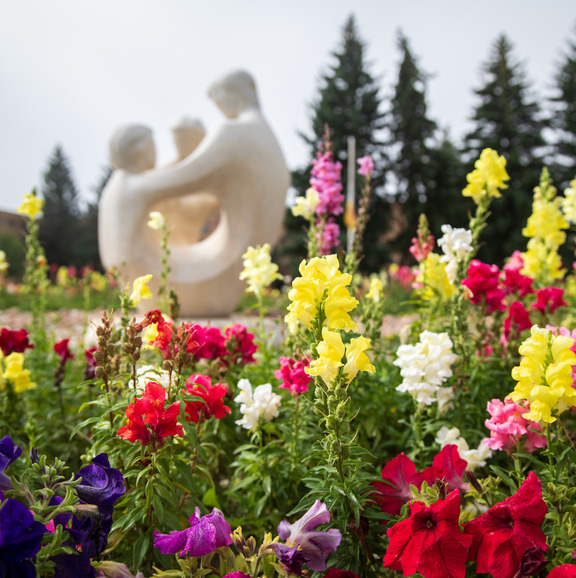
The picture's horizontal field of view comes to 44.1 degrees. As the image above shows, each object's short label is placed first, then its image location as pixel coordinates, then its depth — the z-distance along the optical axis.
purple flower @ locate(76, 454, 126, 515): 0.58
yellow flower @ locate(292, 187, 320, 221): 1.07
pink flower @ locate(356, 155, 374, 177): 1.05
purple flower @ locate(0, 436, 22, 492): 0.57
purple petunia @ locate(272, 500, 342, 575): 0.60
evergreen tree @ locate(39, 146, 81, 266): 21.74
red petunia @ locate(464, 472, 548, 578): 0.58
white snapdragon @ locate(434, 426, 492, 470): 0.77
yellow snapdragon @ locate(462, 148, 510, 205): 0.94
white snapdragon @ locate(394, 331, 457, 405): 0.77
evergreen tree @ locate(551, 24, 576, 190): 17.29
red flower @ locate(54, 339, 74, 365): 1.06
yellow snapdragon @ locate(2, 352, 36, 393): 0.93
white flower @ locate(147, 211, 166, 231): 1.24
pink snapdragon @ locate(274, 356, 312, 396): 0.79
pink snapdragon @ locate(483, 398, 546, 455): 0.69
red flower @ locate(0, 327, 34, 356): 1.00
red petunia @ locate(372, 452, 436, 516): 0.68
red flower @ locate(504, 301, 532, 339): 0.93
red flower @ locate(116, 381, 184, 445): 0.64
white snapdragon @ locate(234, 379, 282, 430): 0.79
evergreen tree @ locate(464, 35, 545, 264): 16.27
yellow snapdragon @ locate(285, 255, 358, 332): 0.62
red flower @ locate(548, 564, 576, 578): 0.54
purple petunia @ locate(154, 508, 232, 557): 0.56
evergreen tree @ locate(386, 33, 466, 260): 17.10
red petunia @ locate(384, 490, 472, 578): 0.57
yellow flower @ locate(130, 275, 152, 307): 0.80
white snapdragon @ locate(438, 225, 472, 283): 0.86
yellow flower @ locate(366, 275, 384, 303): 0.97
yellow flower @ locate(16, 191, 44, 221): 1.39
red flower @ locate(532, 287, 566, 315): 1.01
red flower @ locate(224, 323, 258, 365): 0.96
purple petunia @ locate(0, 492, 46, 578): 0.50
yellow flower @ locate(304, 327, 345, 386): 0.60
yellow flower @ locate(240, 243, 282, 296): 1.10
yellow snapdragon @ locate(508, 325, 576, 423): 0.62
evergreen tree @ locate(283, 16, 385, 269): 15.86
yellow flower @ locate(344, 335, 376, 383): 0.63
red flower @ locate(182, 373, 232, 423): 0.73
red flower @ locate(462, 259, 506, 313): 0.92
